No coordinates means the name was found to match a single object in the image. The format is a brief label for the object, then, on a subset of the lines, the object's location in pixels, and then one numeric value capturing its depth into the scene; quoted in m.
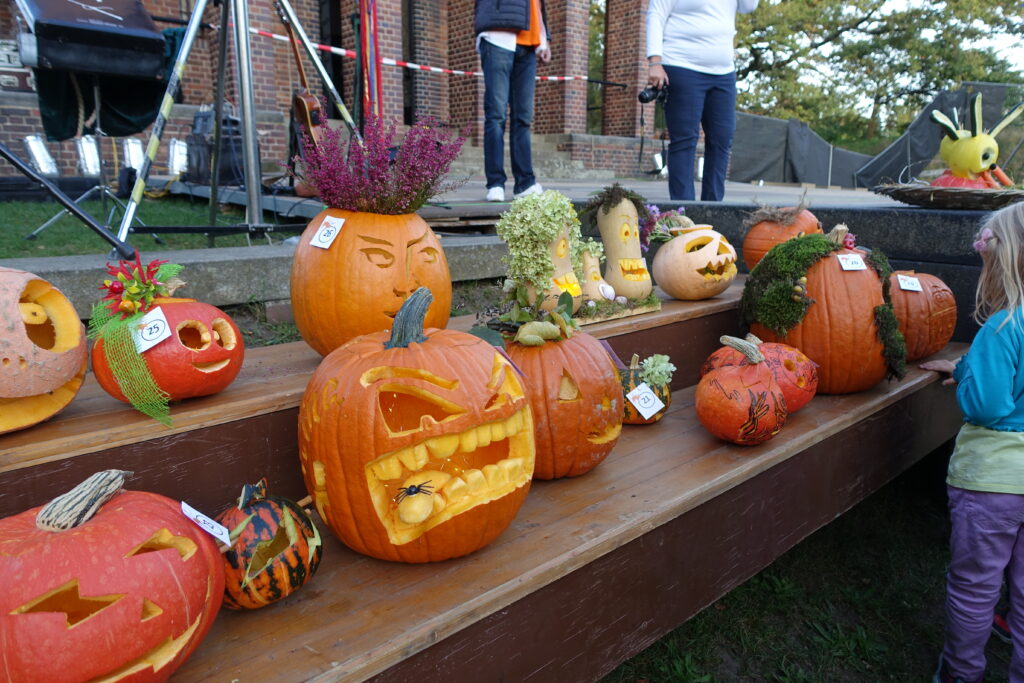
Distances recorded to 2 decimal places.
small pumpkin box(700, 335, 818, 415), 2.12
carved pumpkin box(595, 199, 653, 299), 2.54
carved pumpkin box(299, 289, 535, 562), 1.32
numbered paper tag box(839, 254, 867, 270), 2.35
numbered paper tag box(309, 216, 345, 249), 1.74
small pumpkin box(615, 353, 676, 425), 2.19
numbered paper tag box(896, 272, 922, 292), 2.61
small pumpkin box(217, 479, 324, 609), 1.22
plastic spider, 1.32
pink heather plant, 1.72
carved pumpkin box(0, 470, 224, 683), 0.92
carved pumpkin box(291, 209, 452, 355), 1.72
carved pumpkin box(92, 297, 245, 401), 1.40
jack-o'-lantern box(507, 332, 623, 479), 1.71
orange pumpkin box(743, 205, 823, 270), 2.98
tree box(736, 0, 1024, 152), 21.09
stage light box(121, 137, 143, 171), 6.55
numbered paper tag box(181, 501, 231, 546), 1.12
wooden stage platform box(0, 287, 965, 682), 1.20
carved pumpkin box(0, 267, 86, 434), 1.24
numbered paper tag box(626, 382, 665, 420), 2.16
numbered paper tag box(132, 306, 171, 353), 1.38
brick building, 7.51
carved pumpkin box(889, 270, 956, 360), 2.63
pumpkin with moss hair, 2.32
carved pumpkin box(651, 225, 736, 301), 2.72
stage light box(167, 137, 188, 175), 6.24
